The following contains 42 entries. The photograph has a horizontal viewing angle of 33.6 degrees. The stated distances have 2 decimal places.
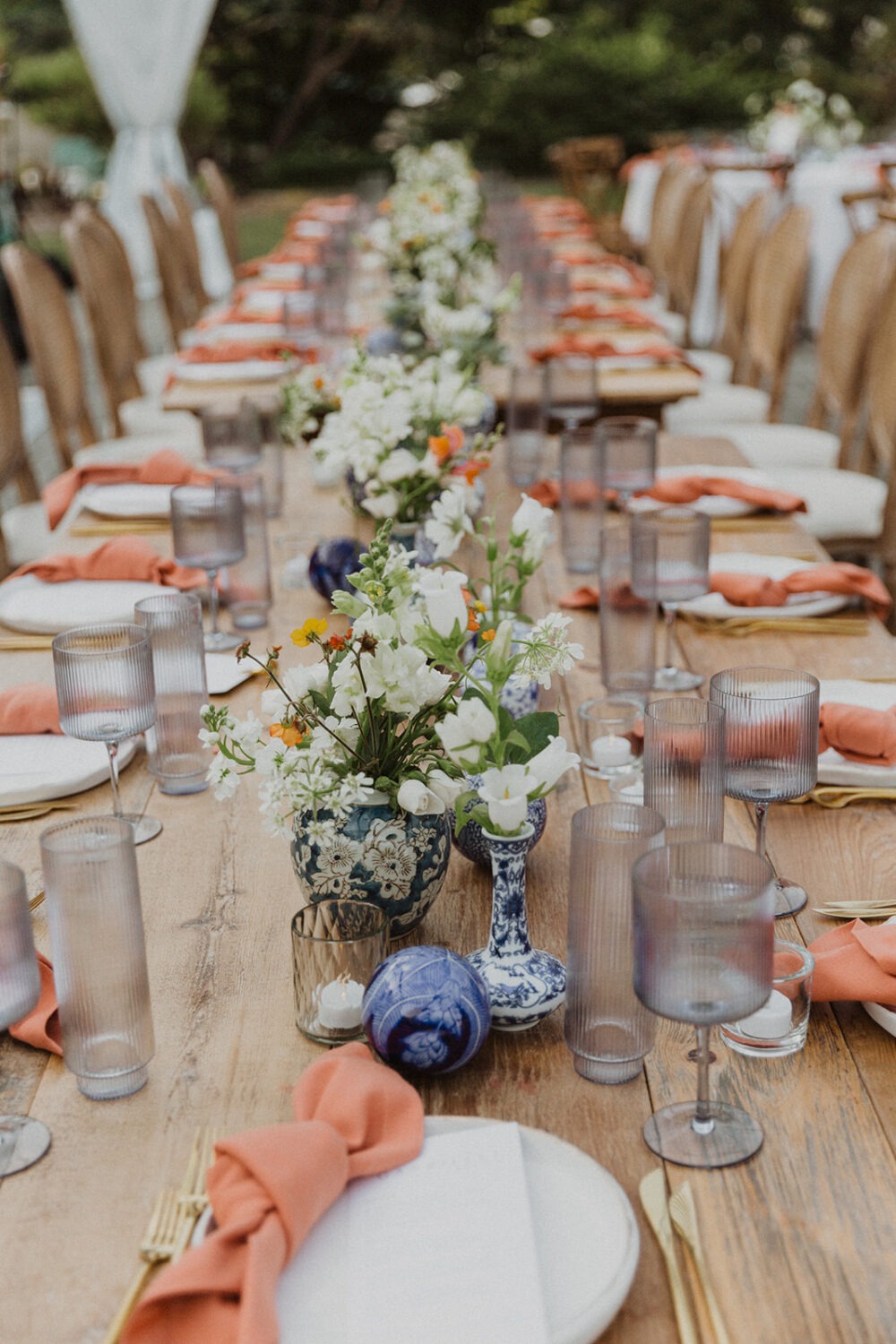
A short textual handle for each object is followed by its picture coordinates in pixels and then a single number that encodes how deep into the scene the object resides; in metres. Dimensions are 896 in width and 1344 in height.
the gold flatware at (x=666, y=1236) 0.85
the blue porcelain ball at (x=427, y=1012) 1.04
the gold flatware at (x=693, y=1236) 0.85
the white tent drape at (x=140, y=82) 7.27
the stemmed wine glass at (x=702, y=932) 0.89
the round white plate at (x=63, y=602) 2.01
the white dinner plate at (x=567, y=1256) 0.84
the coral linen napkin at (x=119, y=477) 2.57
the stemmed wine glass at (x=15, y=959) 0.96
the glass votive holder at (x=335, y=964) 1.11
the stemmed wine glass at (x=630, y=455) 2.26
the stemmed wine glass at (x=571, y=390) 2.63
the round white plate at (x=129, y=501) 2.51
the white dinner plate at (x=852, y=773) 1.52
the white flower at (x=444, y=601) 1.09
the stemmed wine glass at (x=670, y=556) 1.72
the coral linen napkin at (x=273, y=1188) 0.83
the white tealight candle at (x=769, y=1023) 1.11
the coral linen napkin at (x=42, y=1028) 1.12
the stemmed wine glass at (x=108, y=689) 1.36
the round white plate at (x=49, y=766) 1.53
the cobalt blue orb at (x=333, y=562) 2.00
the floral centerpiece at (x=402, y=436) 1.90
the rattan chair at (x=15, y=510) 2.95
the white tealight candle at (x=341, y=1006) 1.11
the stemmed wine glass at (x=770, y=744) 1.20
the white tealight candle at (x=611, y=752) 1.59
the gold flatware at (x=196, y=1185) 0.92
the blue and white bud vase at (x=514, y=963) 1.11
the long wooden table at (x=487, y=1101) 0.88
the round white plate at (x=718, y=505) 2.45
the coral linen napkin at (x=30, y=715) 1.65
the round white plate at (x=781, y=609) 2.00
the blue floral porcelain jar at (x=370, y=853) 1.19
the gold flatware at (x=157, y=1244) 0.86
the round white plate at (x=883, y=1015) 1.13
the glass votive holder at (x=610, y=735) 1.58
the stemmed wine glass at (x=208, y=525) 1.84
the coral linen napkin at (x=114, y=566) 2.15
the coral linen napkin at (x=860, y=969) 1.14
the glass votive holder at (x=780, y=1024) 1.11
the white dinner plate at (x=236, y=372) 3.44
